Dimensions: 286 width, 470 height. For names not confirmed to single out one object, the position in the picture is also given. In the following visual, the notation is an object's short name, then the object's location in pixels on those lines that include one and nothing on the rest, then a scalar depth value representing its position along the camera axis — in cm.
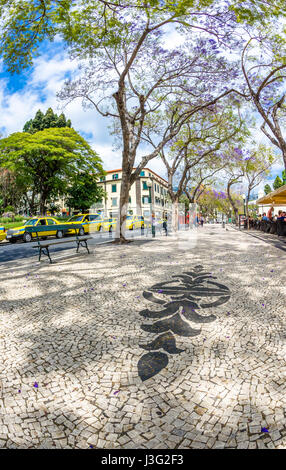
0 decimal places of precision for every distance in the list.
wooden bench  813
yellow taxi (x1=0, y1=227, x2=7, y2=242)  1694
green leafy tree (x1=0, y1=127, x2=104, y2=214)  2260
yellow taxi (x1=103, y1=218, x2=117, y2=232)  2367
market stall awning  1208
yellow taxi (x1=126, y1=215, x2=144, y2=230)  2576
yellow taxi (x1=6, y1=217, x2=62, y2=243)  1661
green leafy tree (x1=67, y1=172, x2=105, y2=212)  3269
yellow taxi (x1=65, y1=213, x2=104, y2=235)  2094
